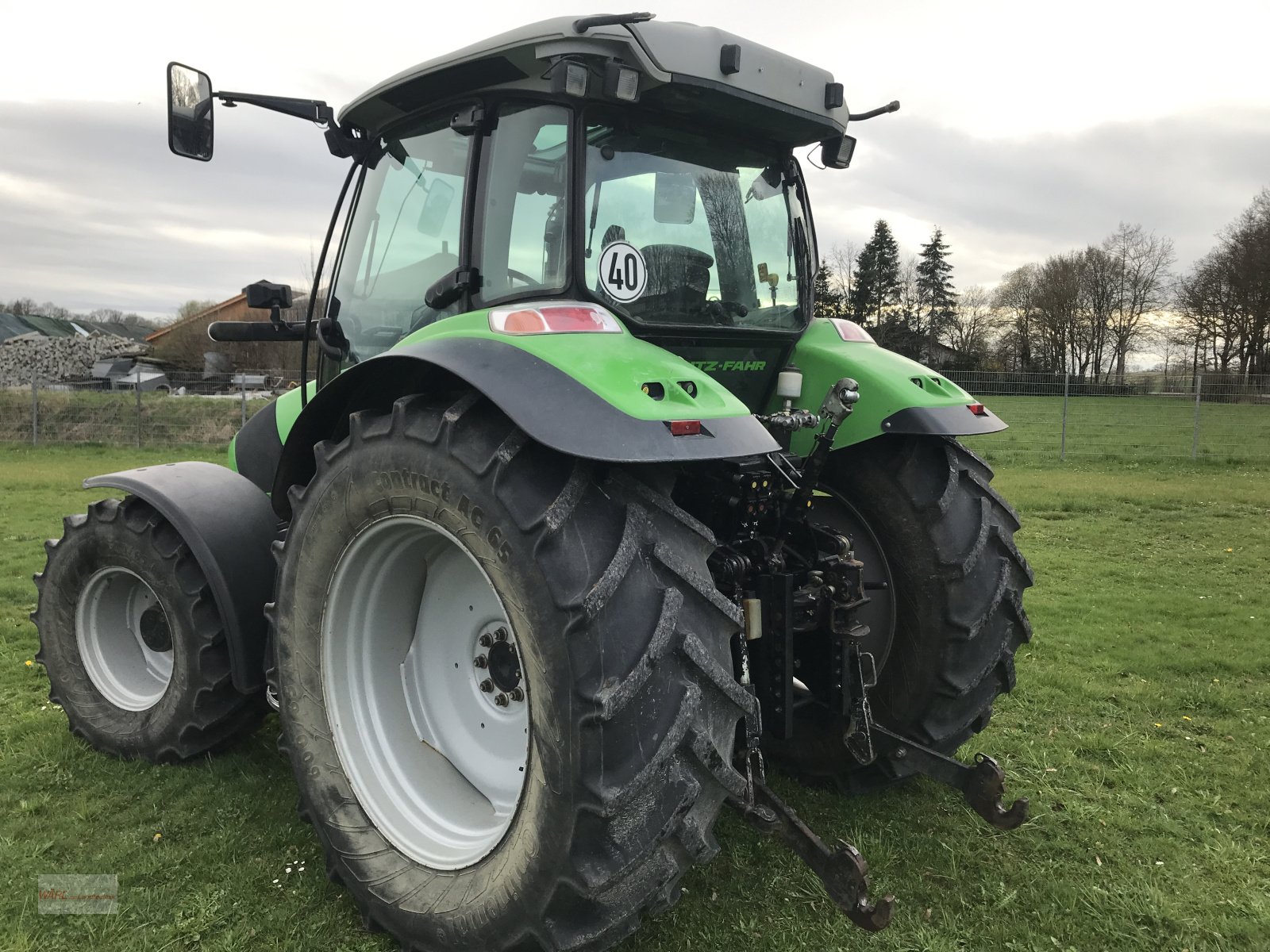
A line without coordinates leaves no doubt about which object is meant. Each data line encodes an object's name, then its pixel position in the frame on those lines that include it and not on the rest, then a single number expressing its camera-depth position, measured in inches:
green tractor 75.9
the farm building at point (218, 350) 1199.5
